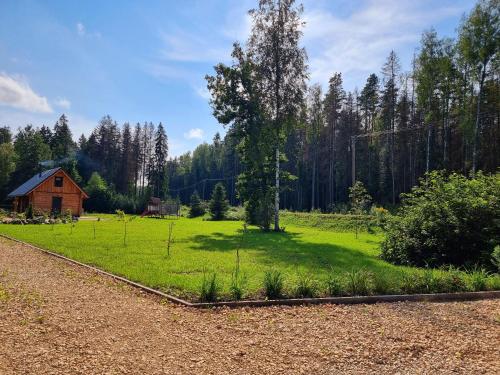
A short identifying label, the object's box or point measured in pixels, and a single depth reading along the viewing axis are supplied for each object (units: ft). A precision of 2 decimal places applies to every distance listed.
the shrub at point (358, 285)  26.16
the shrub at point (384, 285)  26.73
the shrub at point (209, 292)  24.02
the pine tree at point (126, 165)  240.73
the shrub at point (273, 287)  24.99
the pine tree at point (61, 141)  229.66
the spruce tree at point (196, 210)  156.46
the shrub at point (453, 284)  27.86
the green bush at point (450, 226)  39.96
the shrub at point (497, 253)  31.54
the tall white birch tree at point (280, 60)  82.28
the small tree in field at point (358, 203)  101.40
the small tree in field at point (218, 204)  136.26
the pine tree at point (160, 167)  234.99
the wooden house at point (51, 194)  129.59
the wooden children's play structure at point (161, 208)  158.40
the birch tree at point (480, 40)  81.71
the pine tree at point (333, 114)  167.88
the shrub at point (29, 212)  102.53
